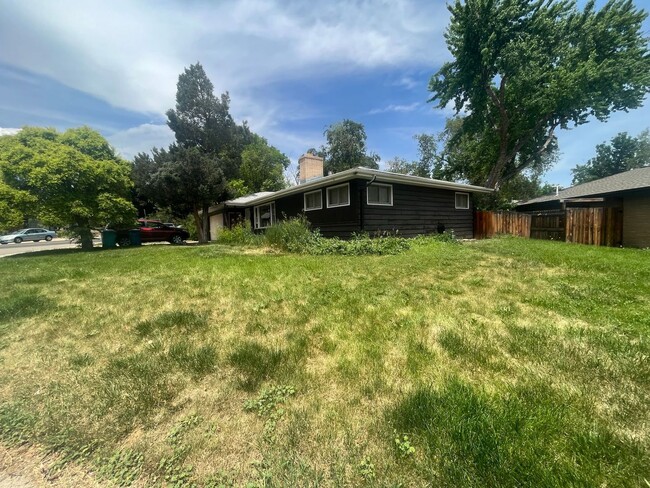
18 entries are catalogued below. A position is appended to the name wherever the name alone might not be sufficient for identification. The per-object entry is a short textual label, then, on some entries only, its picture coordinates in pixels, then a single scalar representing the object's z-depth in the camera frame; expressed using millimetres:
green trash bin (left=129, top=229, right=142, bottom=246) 17734
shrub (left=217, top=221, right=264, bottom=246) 12734
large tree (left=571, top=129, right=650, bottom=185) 31438
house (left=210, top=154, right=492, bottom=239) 11027
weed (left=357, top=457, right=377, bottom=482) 1436
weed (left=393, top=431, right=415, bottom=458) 1556
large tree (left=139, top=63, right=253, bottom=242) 18703
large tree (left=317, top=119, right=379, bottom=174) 33938
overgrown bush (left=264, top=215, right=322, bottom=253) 10164
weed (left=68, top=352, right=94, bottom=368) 2713
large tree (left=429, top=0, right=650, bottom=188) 17656
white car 29409
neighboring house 11570
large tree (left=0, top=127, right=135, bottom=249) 13172
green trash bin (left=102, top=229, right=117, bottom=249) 16312
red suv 17656
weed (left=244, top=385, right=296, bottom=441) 1837
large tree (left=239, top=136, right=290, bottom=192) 31625
